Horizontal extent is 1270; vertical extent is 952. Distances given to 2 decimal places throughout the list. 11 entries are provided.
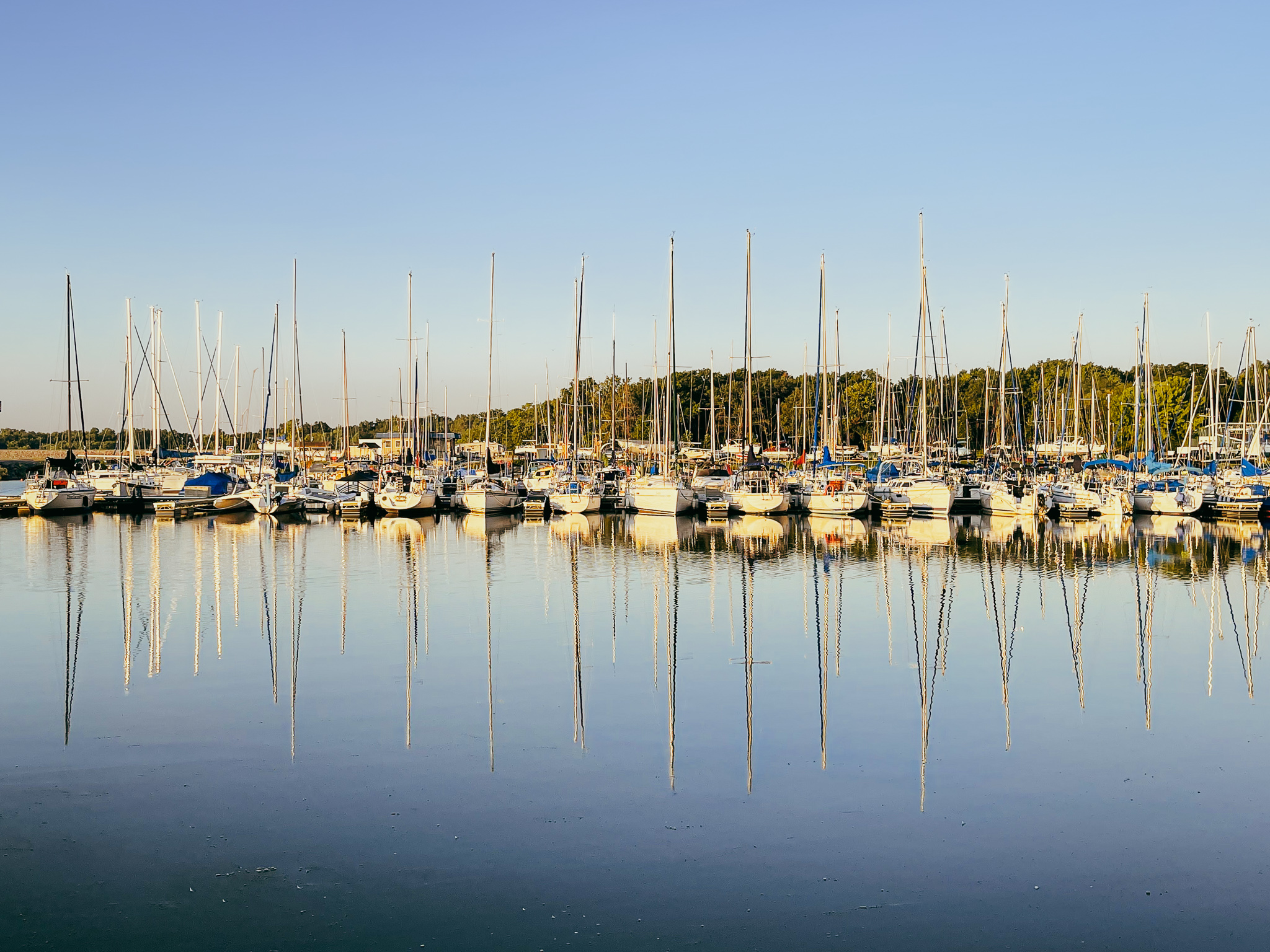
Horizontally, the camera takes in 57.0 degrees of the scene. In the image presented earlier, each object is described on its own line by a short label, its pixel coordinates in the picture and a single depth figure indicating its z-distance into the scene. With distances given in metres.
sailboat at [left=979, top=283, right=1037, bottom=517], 58.91
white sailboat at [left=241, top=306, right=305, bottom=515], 63.61
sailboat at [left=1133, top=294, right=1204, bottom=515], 57.12
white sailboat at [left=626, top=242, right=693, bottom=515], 58.19
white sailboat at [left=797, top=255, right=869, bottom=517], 58.12
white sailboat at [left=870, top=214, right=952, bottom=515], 57.06
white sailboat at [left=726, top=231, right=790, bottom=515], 59.38
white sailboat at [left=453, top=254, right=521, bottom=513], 61.31
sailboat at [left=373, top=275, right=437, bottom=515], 62.97
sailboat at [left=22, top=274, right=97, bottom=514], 64.81
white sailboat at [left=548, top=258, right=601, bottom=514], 62.25
